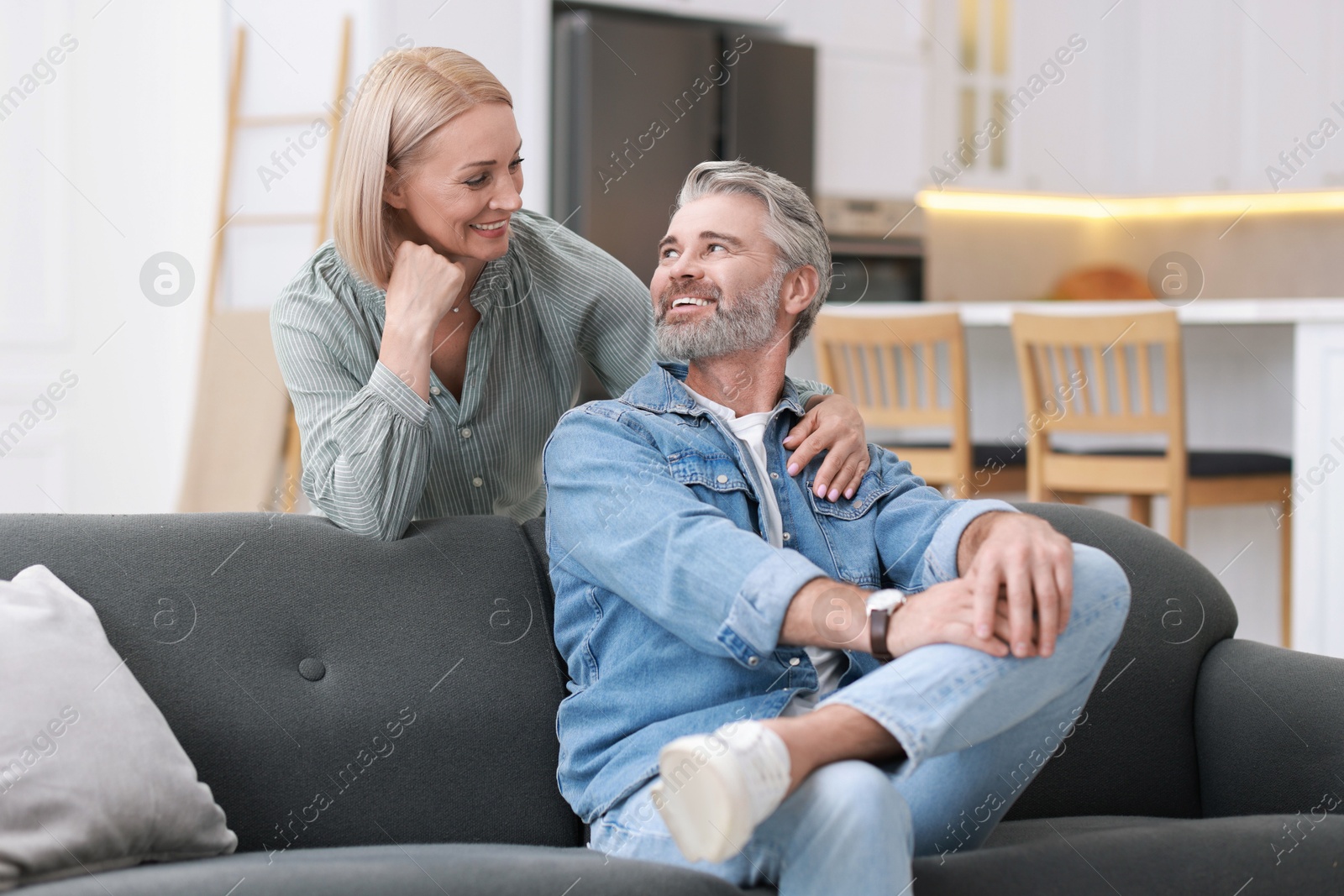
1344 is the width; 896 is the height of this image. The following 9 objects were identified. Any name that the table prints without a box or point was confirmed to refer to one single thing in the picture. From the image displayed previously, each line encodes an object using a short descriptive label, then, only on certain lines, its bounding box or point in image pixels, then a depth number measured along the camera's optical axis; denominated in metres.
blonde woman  3.33
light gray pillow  2.54
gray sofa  2.81
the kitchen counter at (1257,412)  5.90
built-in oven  10.42
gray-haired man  2.44
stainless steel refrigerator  8.71
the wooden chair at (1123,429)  6.16
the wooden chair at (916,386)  6.71
